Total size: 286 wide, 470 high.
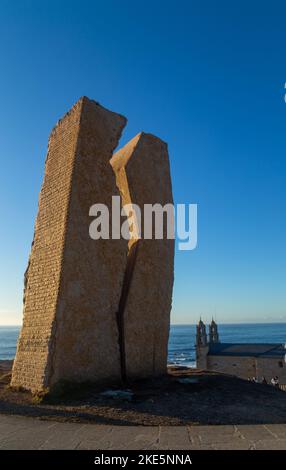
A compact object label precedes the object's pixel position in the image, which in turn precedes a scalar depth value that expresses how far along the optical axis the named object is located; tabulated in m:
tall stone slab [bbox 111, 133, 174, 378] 10.56
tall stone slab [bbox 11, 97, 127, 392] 8.77
